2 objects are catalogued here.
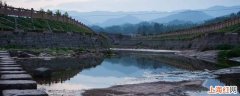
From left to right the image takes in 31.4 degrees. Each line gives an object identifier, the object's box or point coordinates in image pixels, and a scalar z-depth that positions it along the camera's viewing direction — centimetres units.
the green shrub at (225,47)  6225
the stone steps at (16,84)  938
